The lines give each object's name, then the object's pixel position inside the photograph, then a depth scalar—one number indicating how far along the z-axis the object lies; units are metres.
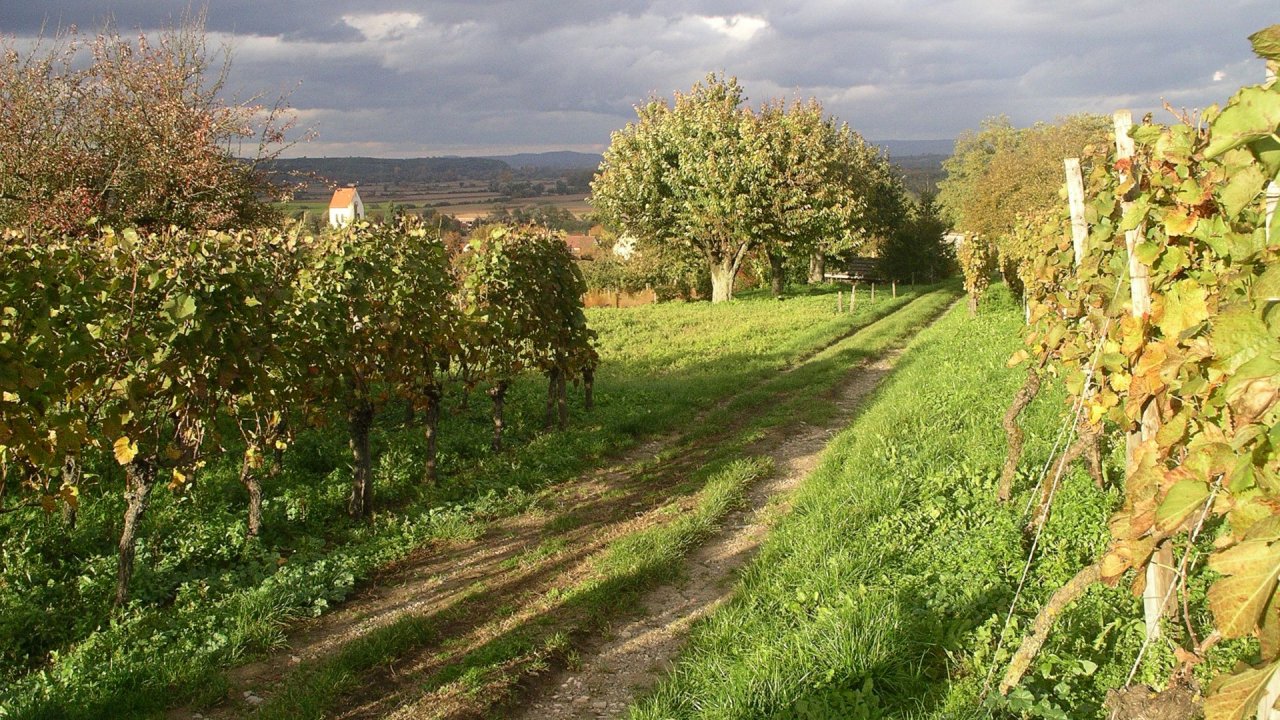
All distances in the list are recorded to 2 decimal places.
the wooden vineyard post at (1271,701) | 2.13
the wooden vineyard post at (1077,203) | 5.24
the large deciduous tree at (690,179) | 28.72
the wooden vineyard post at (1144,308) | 3.94
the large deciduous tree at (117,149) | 11.89
